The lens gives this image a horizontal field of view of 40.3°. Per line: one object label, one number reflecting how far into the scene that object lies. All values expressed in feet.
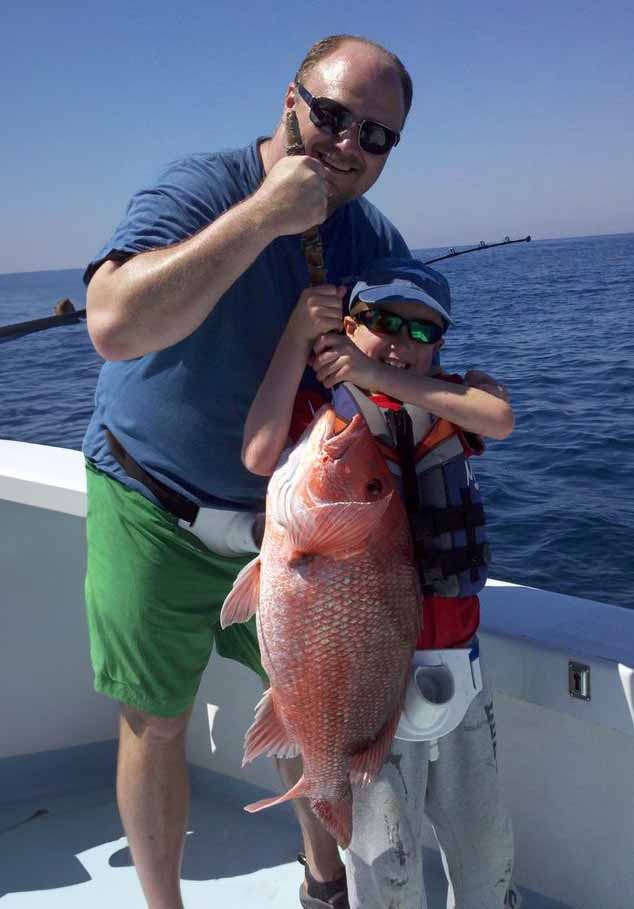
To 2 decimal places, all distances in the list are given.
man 5.92
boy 6.35
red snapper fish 5.75
